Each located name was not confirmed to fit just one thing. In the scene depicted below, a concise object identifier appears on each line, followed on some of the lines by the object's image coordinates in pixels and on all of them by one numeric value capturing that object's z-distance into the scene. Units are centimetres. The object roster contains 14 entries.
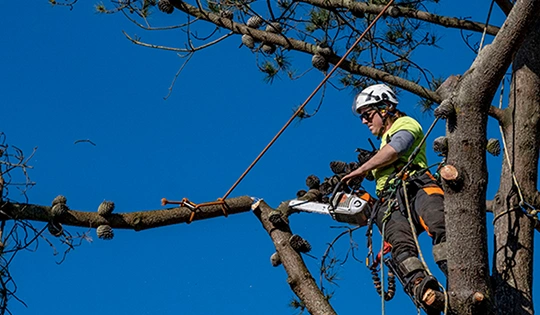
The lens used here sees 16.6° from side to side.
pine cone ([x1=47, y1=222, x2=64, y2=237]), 871
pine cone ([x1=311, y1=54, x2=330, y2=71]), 1088
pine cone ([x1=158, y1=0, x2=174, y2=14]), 1124
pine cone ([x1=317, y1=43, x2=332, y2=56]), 1087
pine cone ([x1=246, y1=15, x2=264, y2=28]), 1127
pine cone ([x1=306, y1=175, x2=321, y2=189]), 1018
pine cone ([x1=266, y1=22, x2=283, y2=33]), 1125
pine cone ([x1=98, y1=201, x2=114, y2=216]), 890
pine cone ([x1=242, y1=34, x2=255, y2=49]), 1121
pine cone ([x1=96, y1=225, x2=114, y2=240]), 878
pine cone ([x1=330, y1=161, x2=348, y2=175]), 980
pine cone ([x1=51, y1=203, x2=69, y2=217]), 866
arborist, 822
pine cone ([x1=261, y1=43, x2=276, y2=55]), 1132
